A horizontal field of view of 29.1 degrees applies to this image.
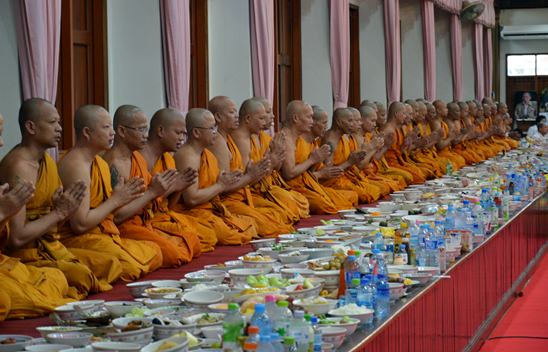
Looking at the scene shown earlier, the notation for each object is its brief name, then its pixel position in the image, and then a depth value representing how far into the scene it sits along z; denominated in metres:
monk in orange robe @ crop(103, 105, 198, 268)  6.27
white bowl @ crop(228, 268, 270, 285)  4.30
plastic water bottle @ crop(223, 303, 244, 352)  2.95
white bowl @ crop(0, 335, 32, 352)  3.33
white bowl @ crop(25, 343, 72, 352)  3.25
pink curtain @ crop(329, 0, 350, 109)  13.53
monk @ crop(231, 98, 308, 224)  8.45
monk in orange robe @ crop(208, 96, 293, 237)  7.86
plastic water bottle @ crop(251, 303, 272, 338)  2.92
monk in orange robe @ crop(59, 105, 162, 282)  5.68
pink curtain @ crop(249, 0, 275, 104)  10.69
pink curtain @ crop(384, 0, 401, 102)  16.03
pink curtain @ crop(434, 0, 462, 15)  18.58
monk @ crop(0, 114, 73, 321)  4.69
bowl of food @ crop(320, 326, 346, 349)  3.27
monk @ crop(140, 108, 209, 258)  6.69
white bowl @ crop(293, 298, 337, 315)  3.61
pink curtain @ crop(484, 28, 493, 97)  23.77
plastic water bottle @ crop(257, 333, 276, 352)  2.81
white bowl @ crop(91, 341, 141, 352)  3.05
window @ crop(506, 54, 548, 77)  25.33
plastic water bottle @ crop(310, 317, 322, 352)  3.12
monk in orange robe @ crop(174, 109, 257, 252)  7.28
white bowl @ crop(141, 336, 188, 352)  2.94
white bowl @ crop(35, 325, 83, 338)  3.46
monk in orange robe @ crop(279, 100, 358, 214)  9.43
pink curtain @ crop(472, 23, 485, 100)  22.48
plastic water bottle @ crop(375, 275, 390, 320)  3.79
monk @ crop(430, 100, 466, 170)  14.95
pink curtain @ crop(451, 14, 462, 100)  20.45
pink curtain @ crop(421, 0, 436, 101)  18.12
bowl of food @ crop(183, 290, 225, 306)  3.83
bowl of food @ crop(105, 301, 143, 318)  3.73
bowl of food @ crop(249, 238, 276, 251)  5.86
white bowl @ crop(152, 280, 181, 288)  4.39
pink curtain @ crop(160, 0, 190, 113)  8.67
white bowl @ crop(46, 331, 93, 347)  3.32
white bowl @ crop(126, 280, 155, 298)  4.47
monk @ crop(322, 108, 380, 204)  10.54
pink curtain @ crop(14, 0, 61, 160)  6.45
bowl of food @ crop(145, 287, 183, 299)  4.13
